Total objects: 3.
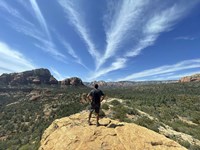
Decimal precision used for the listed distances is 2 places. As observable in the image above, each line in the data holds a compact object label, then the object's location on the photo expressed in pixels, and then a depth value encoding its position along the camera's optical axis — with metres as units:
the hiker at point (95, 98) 6.17
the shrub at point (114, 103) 12.68
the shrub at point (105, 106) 11.11
